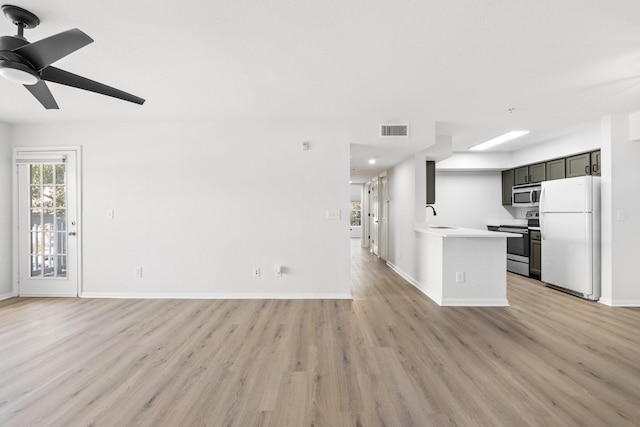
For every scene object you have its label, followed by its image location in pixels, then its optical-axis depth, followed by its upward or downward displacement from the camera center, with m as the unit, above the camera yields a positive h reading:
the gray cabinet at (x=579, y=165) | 4.27 +0.77
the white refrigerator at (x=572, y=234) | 3.80 -0.29
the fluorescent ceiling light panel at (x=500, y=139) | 4.49 +1.29
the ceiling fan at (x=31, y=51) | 1.66 +0.98
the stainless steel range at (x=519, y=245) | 5.16 -0.59
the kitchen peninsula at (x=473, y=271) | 3.56 -0.72
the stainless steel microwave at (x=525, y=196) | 5.20 +0.35
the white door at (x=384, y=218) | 6.51 -0.10
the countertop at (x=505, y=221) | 5.99 -0.15
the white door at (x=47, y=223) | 3.95 -0.13
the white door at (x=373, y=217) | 7.83 -0.09
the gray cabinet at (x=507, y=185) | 5.93 +0.61
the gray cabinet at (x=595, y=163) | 4.09 +0.75
